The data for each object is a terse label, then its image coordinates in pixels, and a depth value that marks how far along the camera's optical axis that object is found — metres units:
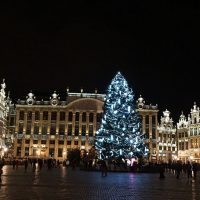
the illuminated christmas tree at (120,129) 44.62
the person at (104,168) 33.72
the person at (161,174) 32.86
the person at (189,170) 31.74
